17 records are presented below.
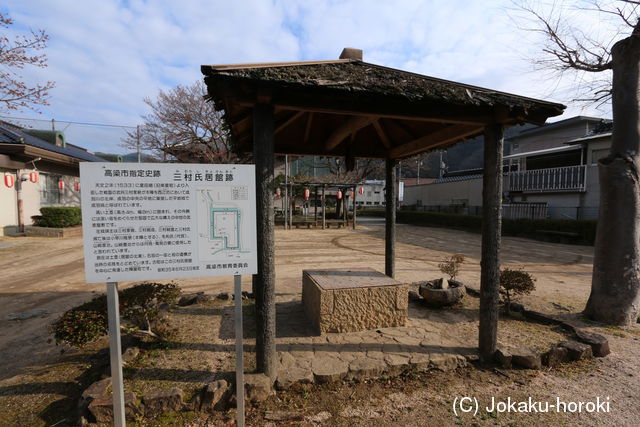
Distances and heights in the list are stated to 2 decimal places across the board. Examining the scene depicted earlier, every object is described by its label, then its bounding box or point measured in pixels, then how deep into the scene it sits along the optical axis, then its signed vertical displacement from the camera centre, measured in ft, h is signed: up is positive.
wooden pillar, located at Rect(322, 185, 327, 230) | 66.41 -2.25
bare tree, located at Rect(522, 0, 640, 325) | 16.17 -0.15
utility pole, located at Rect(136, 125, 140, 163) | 74.19 +16.17
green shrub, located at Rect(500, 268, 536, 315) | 16.16 -4.48
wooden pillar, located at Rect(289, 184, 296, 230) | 67.87 -3.31
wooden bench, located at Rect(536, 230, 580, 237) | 47.70 -5.29
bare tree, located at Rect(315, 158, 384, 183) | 84.83 +9.38
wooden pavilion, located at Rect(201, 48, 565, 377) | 9.59 +3.56
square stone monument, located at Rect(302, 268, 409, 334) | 13.93 -4.99
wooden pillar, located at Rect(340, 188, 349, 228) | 73.00 -1.62
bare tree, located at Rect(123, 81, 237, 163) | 67.26 +16.23
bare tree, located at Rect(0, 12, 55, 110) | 32.40 +12.98
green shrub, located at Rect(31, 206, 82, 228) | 48.14 -2.51
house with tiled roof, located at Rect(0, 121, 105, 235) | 43.88 +3.87
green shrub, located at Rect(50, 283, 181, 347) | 9.98 -4.19
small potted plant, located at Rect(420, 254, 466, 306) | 17.65 -5.45
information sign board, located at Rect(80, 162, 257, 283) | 7.64 -0.51
